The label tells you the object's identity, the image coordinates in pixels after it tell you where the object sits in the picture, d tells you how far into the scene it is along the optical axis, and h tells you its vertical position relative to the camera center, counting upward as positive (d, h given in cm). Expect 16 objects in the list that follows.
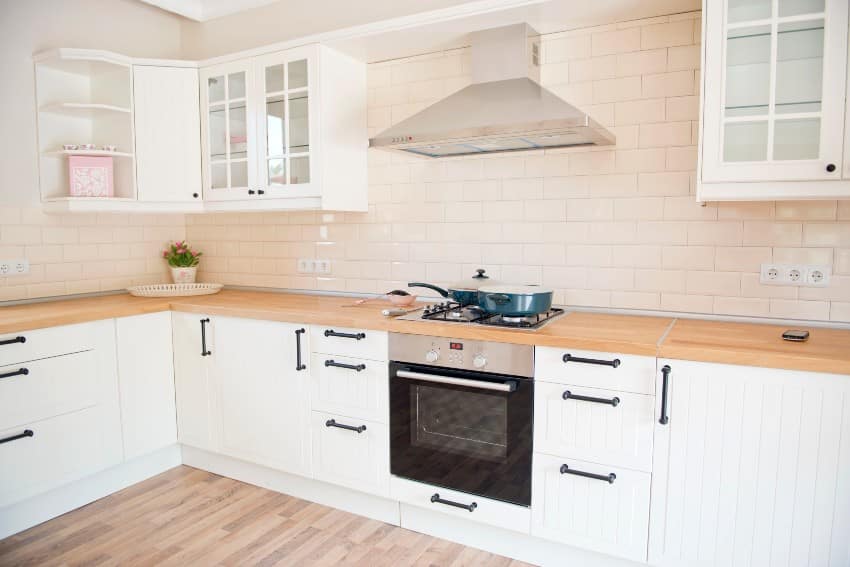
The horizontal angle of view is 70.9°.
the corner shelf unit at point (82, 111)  323 +63
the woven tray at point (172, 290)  347 -38
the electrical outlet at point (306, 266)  357 -24
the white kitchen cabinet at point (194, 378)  315 -82
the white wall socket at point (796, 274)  235 -18
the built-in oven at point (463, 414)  231 -76
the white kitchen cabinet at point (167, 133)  336 +52
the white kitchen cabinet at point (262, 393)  287 -83
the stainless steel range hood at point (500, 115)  235 +46
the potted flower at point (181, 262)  382 -24
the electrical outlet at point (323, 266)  352 -23
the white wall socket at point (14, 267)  311 -23
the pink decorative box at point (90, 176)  322 +27
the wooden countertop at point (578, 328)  194 -40
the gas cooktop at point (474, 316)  242 -38
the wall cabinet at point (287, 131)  307 +51
